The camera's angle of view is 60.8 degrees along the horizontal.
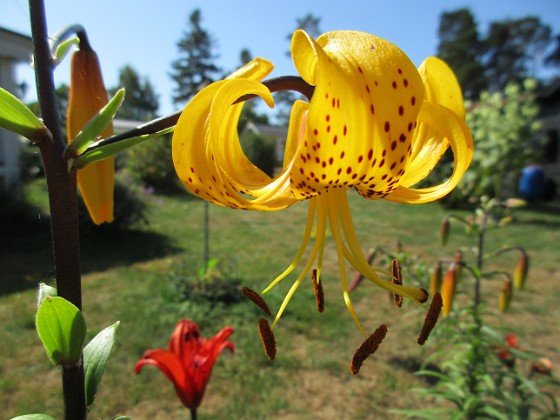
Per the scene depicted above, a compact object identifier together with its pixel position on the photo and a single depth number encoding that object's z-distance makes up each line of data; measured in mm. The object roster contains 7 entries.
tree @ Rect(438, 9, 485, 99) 19282
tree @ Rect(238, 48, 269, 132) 18404
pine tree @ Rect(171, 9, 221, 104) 18991
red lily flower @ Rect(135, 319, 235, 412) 285
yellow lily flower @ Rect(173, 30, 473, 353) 101
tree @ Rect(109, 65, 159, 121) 12343
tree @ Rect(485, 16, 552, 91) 19888
